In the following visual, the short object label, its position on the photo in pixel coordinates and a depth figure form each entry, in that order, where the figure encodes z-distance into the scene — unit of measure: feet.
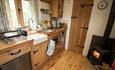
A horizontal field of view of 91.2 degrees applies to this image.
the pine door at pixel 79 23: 6.10
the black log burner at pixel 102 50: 5.16
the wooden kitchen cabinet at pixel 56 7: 6.19
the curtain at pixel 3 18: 3.53
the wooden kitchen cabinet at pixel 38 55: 4.03
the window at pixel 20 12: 4.03
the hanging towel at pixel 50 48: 5.20
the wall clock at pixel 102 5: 5.21
